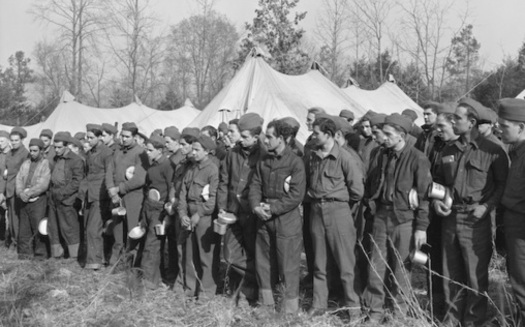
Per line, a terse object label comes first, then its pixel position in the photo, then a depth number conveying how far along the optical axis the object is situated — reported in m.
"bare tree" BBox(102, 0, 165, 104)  25.97
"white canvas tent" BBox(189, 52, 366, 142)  11.41
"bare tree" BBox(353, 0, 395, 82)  23.20
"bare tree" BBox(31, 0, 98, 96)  25.84
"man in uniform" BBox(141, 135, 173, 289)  5.41
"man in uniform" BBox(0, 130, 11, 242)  7.50
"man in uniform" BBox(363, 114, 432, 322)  3.92
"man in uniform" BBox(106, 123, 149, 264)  5.88
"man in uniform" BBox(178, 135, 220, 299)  4.92
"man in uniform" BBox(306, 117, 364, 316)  4.16
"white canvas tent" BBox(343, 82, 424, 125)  14.96
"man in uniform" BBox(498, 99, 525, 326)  3.45
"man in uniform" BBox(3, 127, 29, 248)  7.13
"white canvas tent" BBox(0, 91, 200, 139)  15.70
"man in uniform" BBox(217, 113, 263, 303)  4.72
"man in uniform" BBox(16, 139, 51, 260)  6.60
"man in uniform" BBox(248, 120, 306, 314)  4.33
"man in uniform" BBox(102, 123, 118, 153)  6.59
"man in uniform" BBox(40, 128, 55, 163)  6.96
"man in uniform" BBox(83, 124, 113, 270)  6.29
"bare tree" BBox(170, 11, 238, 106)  32.72
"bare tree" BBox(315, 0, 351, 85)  27.47
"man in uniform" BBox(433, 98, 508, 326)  3.75
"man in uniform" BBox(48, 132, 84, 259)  6.56
